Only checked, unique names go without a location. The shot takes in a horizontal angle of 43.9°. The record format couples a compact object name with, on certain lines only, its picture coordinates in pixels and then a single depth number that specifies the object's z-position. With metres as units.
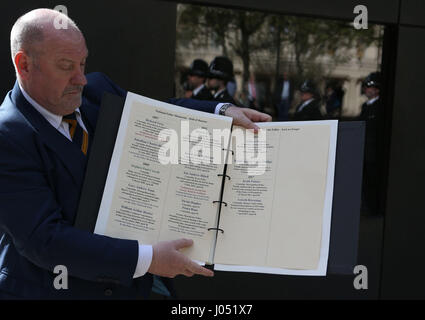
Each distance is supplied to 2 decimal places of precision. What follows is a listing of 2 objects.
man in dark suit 1.69
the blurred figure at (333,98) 6.03
